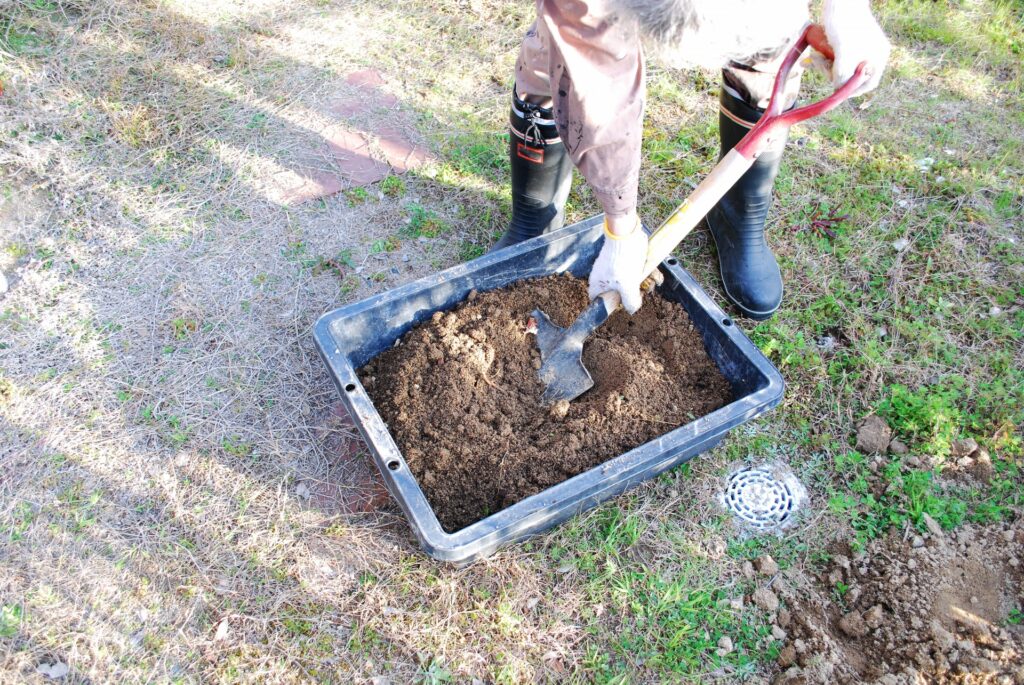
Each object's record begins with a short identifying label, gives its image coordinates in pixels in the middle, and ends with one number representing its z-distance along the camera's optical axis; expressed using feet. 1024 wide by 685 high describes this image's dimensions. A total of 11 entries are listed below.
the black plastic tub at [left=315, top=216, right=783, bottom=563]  5.24
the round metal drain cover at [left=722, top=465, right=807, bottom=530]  6.47
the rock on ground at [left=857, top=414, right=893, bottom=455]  6.91
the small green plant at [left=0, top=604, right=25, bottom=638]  5.52
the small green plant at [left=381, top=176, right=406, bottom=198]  8.58
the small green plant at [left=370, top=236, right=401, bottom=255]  8.05
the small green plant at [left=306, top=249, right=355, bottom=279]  7.84
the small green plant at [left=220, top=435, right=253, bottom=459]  6.53
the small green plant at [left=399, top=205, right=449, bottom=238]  8.23
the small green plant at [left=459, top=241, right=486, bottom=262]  8.11
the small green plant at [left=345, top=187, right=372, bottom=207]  8.45
